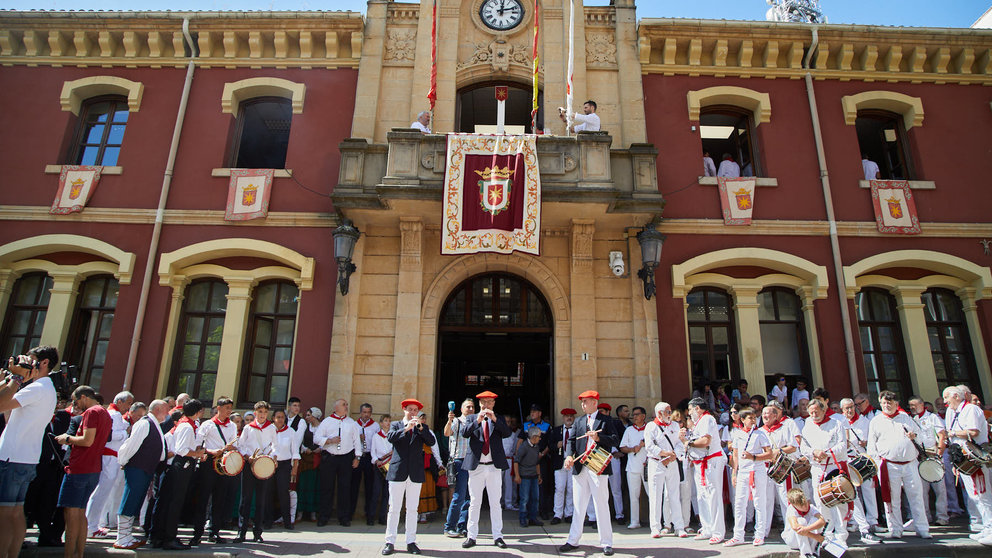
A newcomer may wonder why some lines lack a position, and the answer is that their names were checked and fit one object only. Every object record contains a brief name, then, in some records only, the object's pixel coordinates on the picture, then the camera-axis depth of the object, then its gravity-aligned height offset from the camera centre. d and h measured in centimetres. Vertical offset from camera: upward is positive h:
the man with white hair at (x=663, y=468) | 827 -15
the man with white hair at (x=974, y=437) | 788 +35
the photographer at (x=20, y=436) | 544 +10
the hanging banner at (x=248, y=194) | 1170 +517
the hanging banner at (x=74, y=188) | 1184 +530
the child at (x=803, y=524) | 658 -73
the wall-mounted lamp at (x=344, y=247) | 1054 +369
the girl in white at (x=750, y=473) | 759 -18
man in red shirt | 609 -28
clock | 1329 +1003
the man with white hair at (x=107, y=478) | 771 -41
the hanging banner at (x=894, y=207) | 1177 +517
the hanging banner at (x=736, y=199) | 1171 +523
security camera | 1112 +367
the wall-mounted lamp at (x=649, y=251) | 1060 +373
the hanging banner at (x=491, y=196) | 1017 +452
